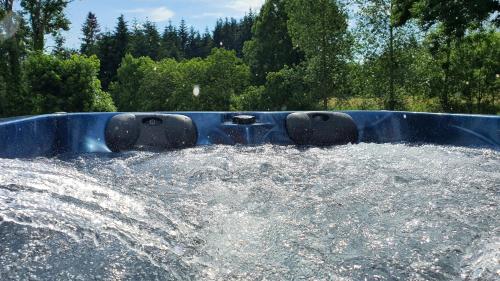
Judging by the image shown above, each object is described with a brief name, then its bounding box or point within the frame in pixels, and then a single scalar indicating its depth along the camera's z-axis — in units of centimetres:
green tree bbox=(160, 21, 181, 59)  4147
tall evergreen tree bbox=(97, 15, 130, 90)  3297
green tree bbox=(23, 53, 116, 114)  1129
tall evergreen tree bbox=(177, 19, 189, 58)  5772
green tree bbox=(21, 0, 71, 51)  1802
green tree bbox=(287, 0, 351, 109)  1369
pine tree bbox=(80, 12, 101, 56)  4131
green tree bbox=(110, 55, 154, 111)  2687
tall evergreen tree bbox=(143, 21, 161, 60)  4028
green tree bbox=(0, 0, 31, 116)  1300
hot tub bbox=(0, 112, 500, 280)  134
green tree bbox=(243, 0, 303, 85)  2502
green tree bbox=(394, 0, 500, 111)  887
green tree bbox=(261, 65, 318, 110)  1605
